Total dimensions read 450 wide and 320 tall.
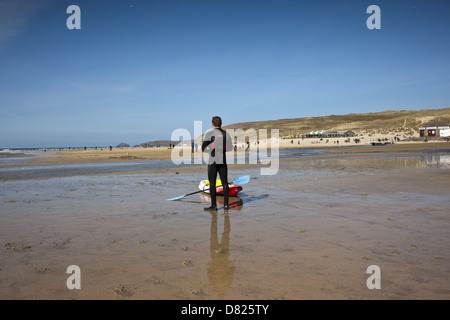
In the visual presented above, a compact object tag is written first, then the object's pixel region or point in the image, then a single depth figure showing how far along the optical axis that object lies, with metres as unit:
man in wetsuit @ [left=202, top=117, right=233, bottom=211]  7.93
